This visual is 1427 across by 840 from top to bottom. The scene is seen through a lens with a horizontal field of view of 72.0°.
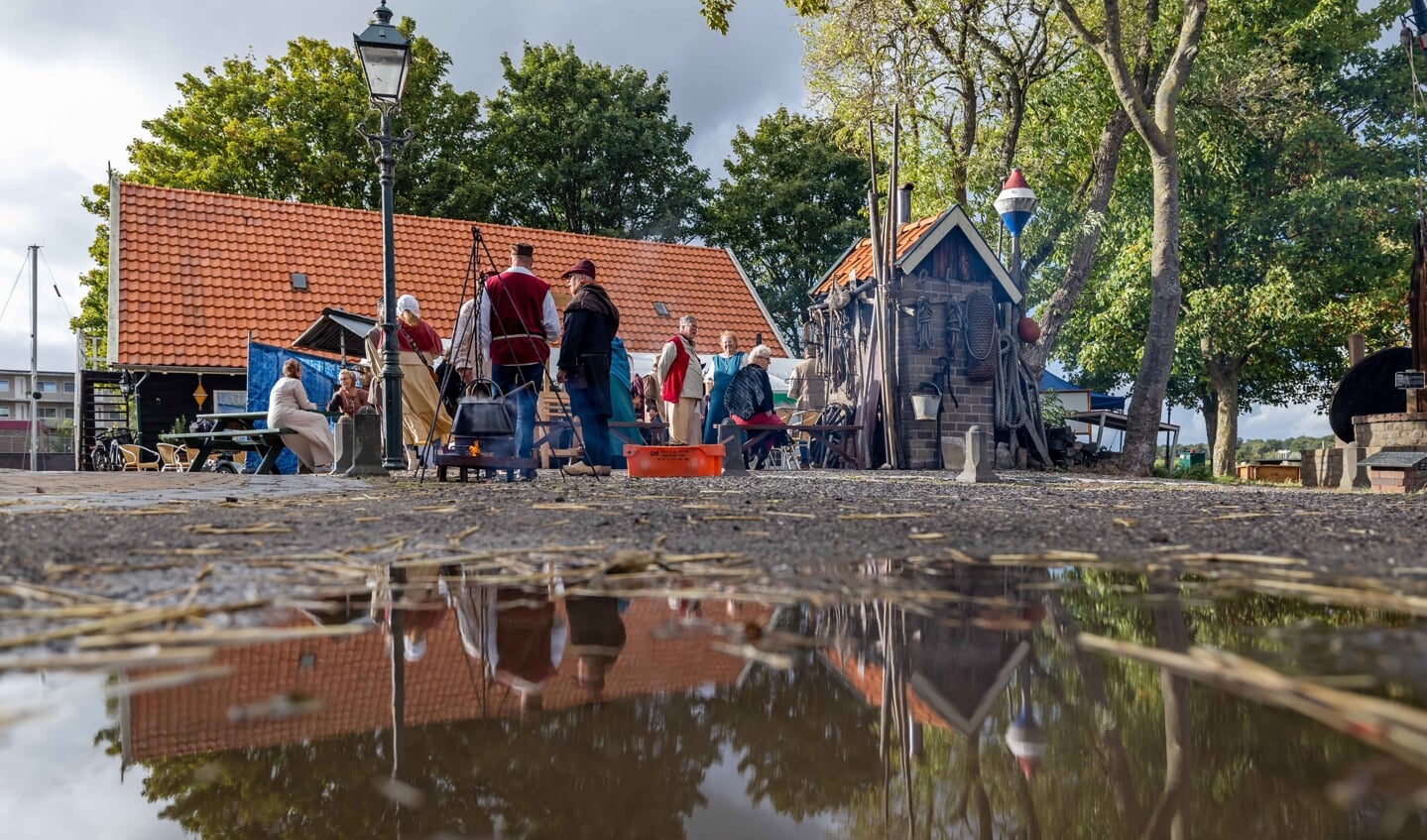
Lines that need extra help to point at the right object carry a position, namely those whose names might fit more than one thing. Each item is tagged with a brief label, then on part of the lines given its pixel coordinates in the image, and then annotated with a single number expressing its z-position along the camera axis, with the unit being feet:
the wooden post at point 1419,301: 32.19
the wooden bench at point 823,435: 41.02
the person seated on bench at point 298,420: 35.37
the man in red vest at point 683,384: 37.22
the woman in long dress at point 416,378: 34.96
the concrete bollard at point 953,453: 48.32
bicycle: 58.39
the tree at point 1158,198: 49.08
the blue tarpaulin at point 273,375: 51.29
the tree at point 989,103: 61.77
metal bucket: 47.96
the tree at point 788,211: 107.65
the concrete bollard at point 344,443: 30.12
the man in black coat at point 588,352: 28.89
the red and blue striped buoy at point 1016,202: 47.75
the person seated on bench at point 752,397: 40.60
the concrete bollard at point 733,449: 34.14
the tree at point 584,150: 97.91
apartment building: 288.30
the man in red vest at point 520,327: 27.96
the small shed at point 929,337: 48.70
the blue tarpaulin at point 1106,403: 94.53
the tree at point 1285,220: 74.43
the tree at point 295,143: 89.10
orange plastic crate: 29.40
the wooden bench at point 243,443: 33.55
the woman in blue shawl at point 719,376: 44.52
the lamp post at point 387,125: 29.91
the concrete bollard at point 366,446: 29.66
